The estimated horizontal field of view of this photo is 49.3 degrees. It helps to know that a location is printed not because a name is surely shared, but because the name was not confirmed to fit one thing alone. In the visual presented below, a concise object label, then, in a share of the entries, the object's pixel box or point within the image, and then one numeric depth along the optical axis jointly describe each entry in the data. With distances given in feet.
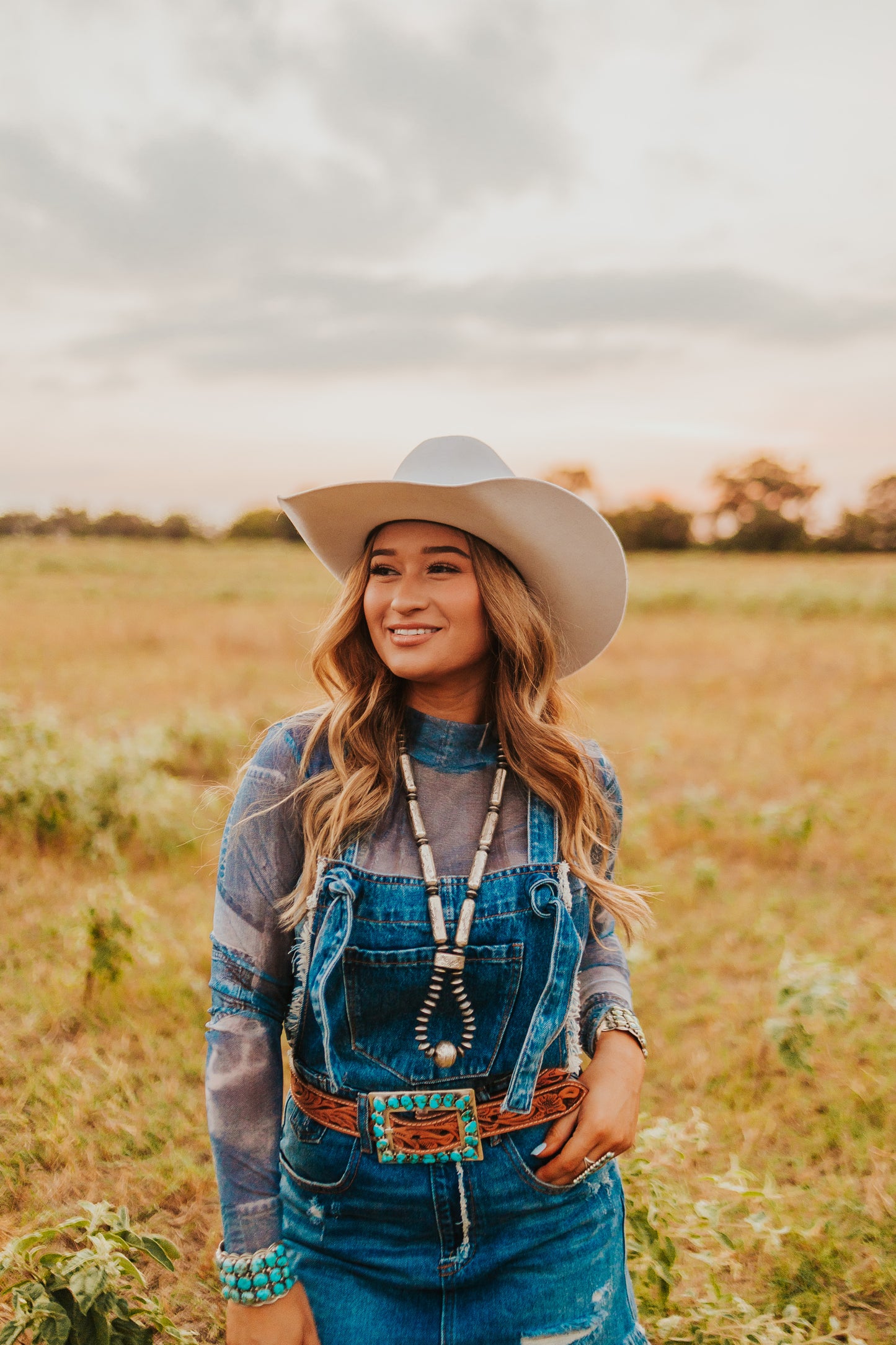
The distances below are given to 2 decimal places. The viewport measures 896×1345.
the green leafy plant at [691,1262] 7.94
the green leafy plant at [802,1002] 11.94
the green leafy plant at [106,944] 12.84
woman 6.38
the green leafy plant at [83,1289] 6.01
